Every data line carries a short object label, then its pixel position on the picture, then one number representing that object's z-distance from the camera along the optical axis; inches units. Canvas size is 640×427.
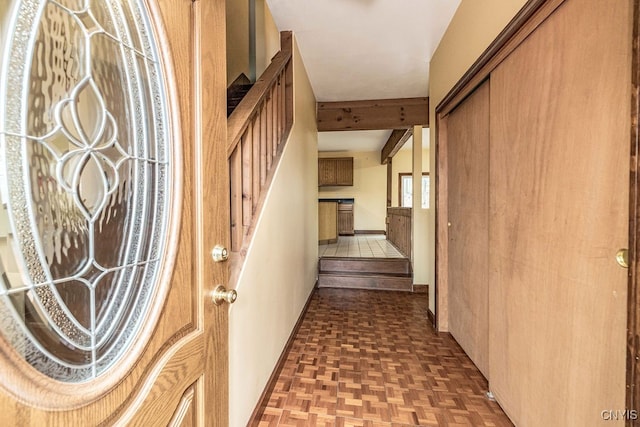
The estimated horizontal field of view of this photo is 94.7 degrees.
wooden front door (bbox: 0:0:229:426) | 15.9
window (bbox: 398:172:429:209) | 304.3
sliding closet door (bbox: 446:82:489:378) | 72.1
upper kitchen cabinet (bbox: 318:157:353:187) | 295.0
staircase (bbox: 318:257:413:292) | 153.6
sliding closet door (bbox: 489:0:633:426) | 35.5
